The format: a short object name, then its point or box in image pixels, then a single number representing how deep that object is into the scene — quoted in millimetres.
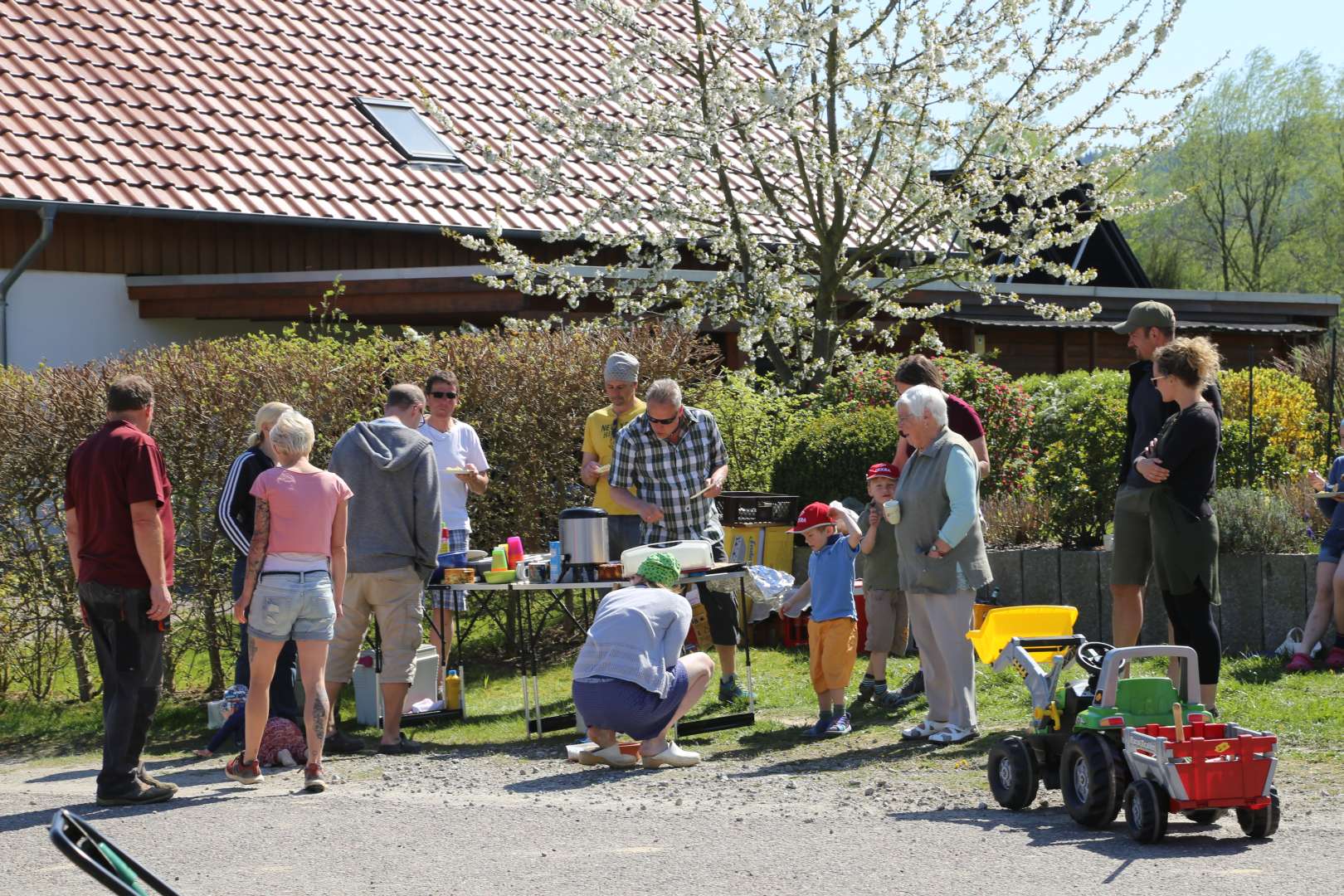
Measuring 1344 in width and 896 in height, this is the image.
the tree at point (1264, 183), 50125
